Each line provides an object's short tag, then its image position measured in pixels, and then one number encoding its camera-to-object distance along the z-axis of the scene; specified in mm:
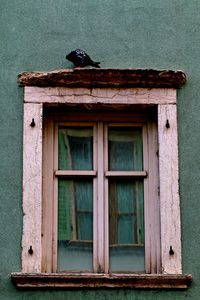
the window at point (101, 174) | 10556
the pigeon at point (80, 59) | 10930
